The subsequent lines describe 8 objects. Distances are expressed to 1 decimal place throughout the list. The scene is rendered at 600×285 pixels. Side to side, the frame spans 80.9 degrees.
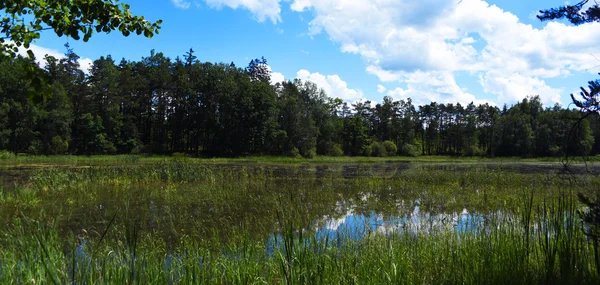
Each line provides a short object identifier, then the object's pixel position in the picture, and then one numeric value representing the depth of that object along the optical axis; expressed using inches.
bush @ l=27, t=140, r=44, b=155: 1731.1
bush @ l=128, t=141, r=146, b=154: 2094.0
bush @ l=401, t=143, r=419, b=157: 2891.2
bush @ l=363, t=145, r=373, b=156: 2736.2
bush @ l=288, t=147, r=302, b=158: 2228.3
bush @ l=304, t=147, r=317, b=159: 2321.7
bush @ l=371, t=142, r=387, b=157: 2721.5
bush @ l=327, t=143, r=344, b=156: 2591.0
